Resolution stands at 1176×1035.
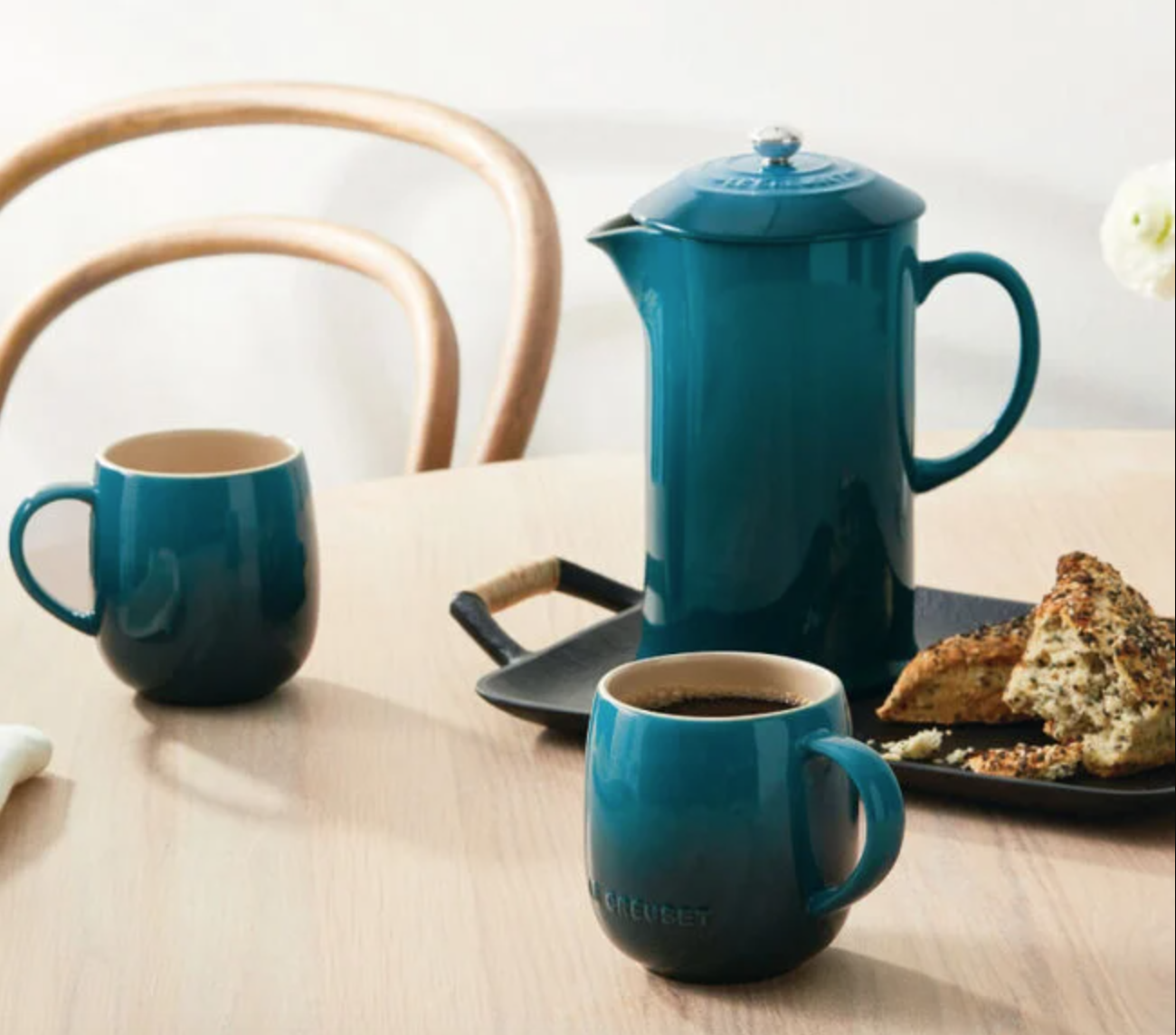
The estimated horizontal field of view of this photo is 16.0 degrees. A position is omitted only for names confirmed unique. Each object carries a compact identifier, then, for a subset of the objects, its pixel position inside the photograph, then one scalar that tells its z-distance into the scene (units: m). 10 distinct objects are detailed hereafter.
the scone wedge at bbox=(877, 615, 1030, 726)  1.54
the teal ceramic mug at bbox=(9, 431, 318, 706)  1.59
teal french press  1.55
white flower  1.60
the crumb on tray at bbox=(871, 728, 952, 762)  1.52
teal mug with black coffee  1.36
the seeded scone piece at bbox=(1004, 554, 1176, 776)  1.49
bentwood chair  2.22
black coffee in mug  1.40
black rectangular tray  1.48
